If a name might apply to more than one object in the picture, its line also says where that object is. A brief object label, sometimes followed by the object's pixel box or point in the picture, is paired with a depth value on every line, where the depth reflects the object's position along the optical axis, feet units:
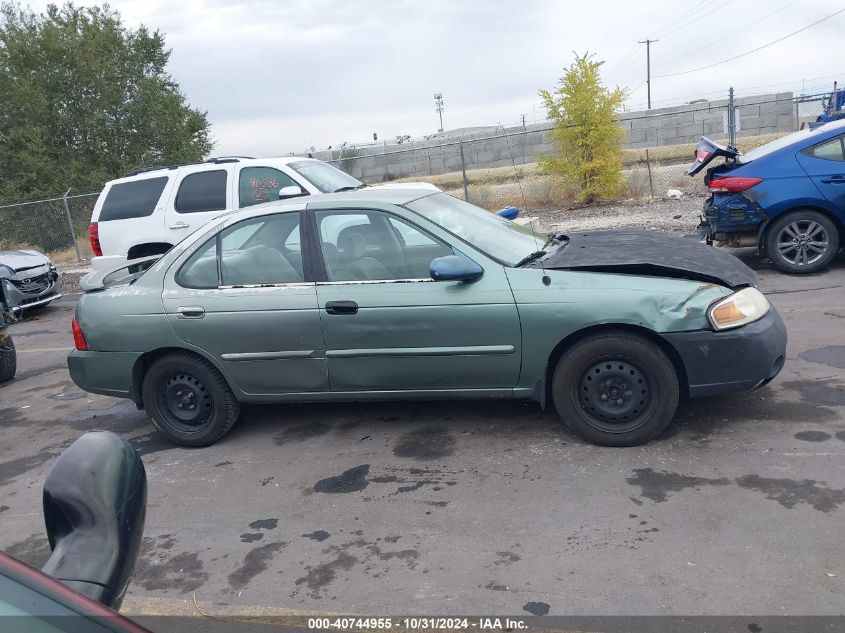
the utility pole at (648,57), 215.92
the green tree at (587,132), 52.44
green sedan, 15.19
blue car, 28.22
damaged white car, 37.17
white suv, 32.44
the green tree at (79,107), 84.38
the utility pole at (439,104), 215.92
